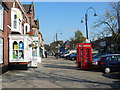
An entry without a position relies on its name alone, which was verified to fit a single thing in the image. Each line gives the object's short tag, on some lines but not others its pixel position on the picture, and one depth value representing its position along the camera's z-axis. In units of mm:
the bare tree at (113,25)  23531
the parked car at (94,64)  15962
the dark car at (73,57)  34281
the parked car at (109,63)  14281
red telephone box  16500
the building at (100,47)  36500
